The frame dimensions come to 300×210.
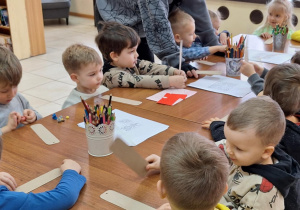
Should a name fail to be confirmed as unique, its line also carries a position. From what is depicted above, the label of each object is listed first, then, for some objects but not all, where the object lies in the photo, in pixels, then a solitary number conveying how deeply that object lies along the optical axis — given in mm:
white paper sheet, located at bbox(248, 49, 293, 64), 2451
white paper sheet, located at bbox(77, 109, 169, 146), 1452
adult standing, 2172
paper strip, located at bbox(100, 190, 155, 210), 1069
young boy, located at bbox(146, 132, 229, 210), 809
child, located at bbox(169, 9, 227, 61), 2436
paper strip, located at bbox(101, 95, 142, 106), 1805
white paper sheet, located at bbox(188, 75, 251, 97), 1938
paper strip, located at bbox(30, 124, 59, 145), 1430
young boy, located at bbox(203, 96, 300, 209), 1050
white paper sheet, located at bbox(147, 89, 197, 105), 1867
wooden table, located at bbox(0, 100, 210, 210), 1138
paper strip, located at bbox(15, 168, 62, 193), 1142
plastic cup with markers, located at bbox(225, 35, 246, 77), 2109
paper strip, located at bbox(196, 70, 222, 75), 2178
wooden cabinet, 4887
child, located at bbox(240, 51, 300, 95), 1854
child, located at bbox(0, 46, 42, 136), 1571
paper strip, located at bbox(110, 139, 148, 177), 1094
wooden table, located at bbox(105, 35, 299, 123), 1680
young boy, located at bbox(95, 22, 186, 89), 1987
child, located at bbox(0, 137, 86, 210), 1000
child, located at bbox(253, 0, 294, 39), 3174
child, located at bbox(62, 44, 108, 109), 1855
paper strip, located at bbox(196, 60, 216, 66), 2414
